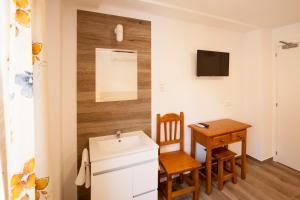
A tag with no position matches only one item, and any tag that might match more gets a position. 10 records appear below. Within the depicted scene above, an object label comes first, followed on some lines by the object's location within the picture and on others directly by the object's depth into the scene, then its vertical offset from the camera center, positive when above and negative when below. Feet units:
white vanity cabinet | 4.79 -2.61
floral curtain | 2.09 -0.12
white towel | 4.73 -2.44
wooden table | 7.04 -2.00
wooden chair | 6.16 -2.83
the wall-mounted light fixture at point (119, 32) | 6.04 +2.31
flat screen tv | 8.00 +1.56
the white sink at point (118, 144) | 5.01 -1.85
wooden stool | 7.30 -3.30
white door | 8.61 -0.76
